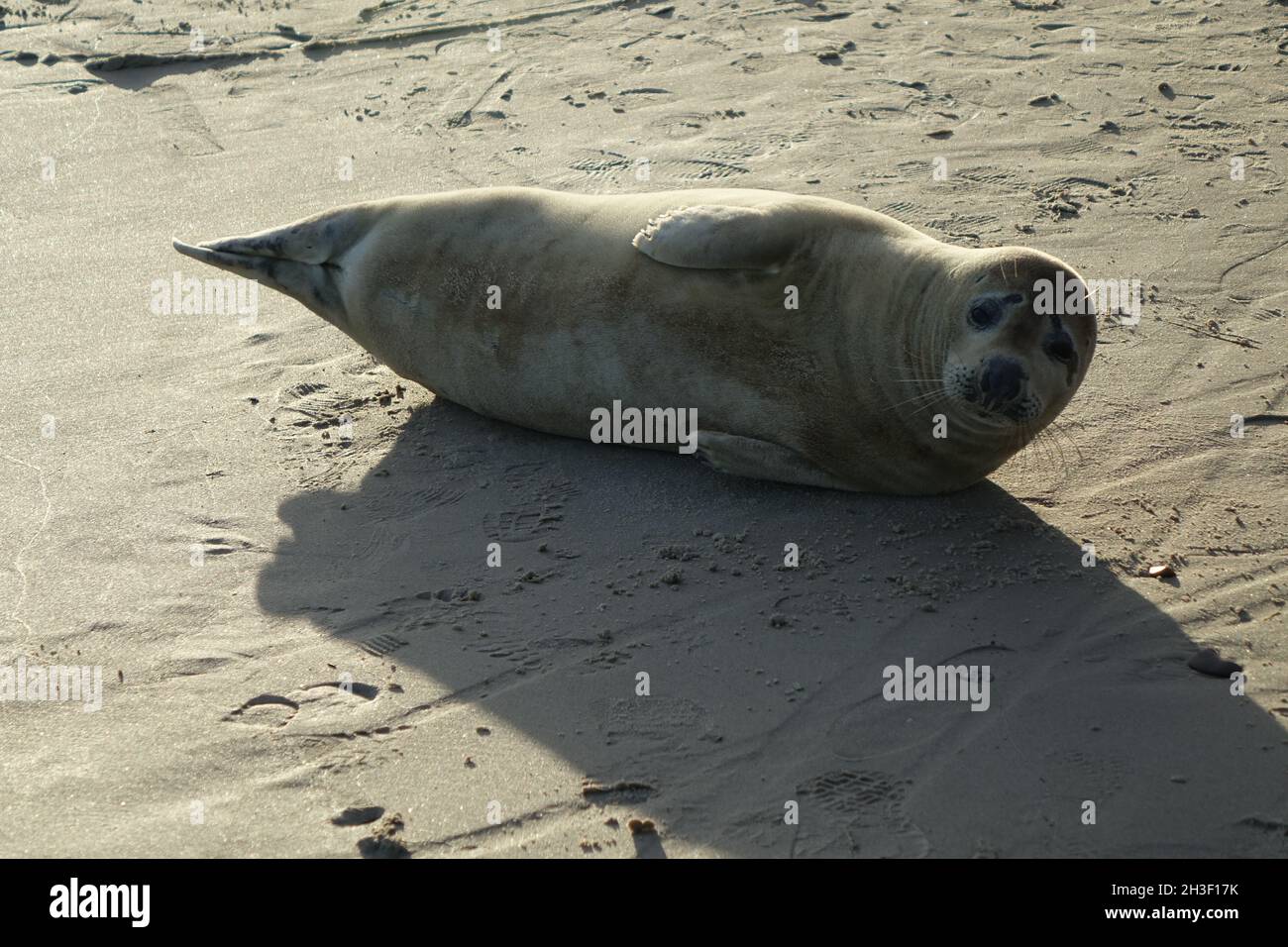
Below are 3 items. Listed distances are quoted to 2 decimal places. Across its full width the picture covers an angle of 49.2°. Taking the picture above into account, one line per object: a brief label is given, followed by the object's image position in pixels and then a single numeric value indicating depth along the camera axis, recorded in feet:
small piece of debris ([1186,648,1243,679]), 11.90
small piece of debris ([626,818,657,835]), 10.39
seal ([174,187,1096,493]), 13.61
